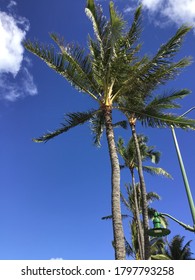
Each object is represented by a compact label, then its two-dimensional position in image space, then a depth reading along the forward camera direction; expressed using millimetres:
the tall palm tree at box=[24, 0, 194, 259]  8561
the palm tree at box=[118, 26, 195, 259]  8638
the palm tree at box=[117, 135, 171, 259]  16482
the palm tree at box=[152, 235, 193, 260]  20374
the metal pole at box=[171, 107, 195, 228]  6697
